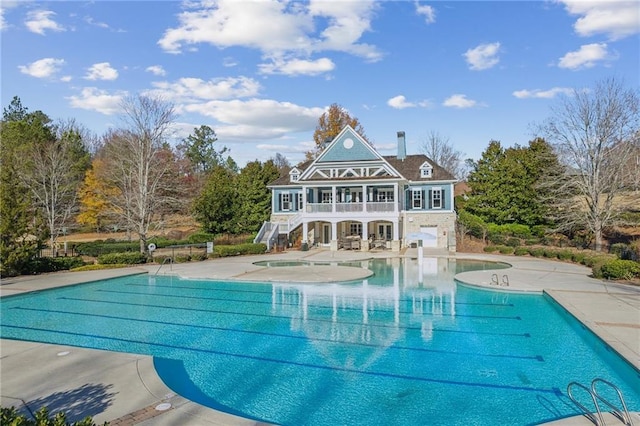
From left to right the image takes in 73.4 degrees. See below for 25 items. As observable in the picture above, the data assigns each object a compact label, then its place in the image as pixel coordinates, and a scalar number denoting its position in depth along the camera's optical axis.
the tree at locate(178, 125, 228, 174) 70.56
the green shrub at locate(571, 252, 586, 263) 25.64
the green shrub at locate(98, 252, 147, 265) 26.20
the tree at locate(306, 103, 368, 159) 52.22
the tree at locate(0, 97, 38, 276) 21.17
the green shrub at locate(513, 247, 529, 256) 30.43
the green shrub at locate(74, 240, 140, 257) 31.33
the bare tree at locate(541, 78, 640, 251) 28.33
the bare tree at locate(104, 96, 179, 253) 29.86
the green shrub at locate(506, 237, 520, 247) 33.00
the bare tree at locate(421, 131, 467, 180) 63.97
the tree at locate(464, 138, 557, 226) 34.81
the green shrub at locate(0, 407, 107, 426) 4.35
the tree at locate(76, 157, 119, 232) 41.97
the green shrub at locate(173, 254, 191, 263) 28.23
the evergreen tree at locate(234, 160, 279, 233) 40.47
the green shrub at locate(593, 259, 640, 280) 19.14
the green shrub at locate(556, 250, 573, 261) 26.96
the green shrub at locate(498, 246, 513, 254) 31.43
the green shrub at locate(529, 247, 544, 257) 29.34
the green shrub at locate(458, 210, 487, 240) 35.59
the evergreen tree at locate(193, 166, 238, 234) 37.81
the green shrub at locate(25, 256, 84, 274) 23.05
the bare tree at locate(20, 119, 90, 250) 33.91
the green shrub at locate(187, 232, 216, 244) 35.97
